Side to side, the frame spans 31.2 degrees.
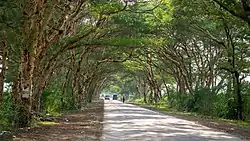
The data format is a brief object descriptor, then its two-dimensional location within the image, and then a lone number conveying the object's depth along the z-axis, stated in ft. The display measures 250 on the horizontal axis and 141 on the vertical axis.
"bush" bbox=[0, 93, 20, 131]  53.69
